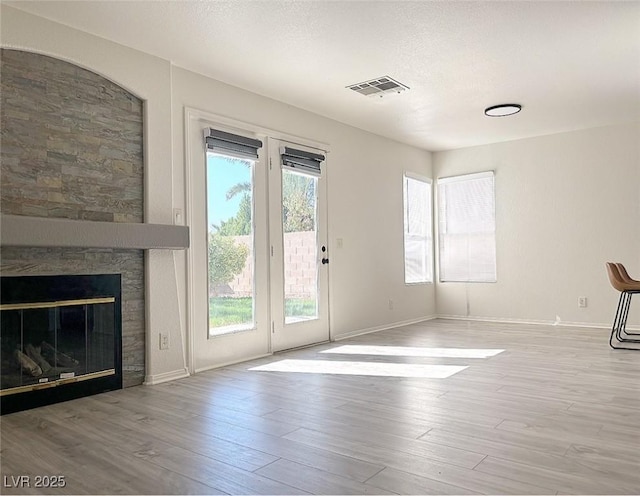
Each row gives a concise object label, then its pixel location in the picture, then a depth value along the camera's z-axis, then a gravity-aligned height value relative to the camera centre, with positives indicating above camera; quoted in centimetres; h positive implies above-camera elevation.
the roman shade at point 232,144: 429 +106
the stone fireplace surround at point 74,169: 311 +66
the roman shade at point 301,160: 502 +106
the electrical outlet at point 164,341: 385 -58
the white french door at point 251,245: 421 +17
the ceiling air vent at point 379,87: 453 +161
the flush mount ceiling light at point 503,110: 530 +158
